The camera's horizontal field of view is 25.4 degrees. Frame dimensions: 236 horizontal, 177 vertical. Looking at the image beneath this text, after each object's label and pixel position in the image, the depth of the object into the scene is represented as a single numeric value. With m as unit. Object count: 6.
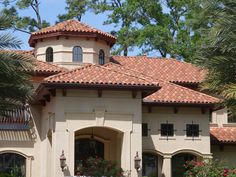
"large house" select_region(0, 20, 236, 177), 22.58
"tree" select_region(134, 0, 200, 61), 45.78
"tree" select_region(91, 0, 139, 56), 46.78
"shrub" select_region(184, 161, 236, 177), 22.53
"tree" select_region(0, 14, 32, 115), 19.42
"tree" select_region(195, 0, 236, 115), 20.30
